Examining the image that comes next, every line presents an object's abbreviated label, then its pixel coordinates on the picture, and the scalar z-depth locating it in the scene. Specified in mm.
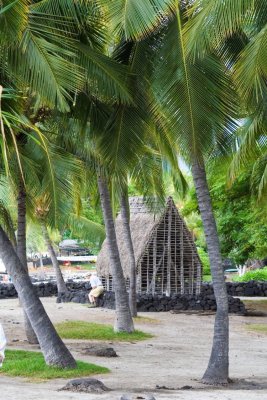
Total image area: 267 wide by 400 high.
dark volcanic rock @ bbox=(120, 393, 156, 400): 8203
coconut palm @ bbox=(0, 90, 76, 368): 12125
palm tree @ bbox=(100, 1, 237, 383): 10805
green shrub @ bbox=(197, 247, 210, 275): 48125
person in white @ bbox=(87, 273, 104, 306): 26062
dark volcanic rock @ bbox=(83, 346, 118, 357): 14325
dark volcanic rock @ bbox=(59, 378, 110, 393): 9867
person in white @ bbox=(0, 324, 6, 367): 6514
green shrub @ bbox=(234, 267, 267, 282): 38594
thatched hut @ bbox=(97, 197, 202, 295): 27133
